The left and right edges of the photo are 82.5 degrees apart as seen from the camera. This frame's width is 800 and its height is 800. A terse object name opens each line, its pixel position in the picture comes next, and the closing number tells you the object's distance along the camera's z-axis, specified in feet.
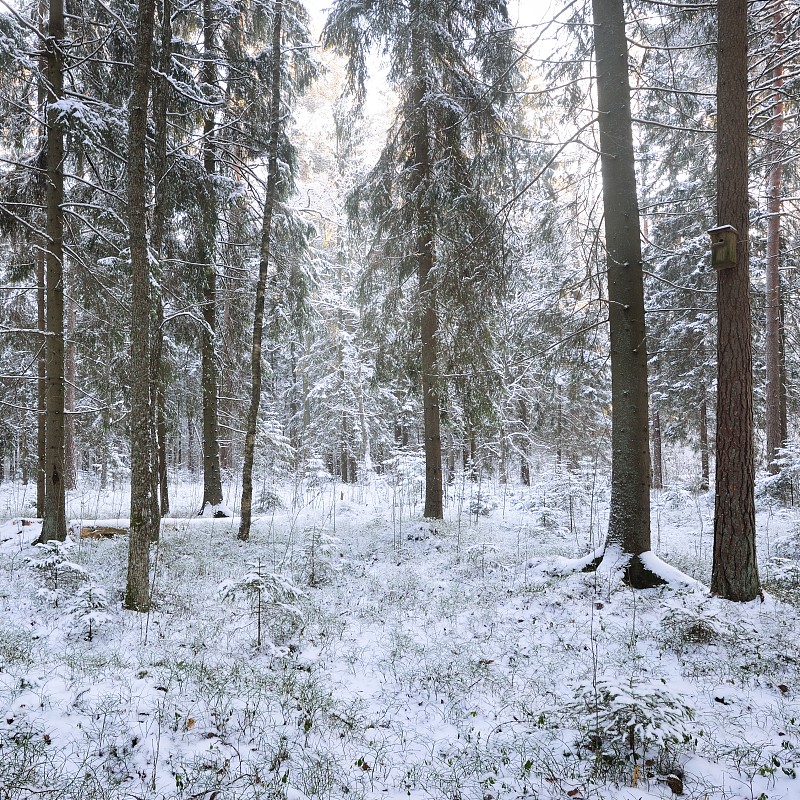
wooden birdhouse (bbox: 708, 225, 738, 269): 16.21
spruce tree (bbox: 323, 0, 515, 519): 30.30
